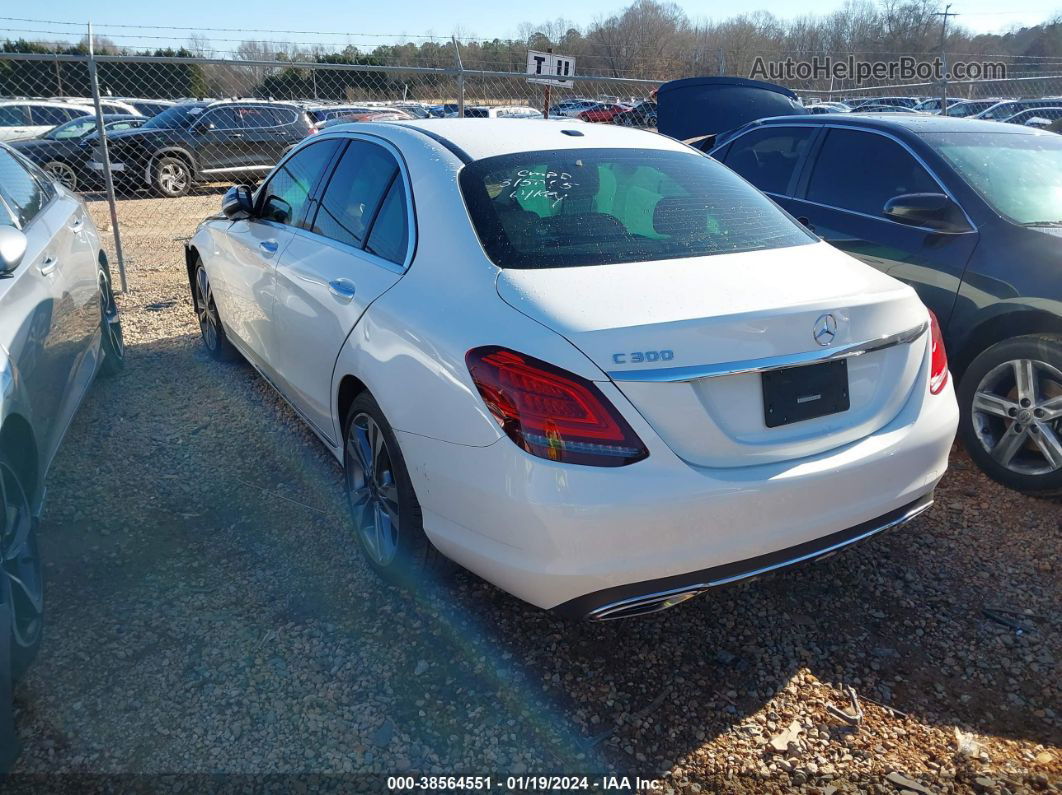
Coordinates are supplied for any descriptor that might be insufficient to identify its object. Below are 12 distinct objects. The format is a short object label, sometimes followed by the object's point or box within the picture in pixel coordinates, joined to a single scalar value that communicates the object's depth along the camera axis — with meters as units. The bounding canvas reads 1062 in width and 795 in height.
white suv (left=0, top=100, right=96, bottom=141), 16.59
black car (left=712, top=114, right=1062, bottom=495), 3.66
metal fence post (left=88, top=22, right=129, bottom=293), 6.59
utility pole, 10.53
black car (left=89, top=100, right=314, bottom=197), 14.41
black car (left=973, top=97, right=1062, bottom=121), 20.05
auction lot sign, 8.91
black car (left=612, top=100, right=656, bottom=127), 17.93
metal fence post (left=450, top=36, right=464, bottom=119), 8.22
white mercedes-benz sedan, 2.16
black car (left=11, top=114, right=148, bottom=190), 14.08
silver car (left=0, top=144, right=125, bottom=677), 2.53
